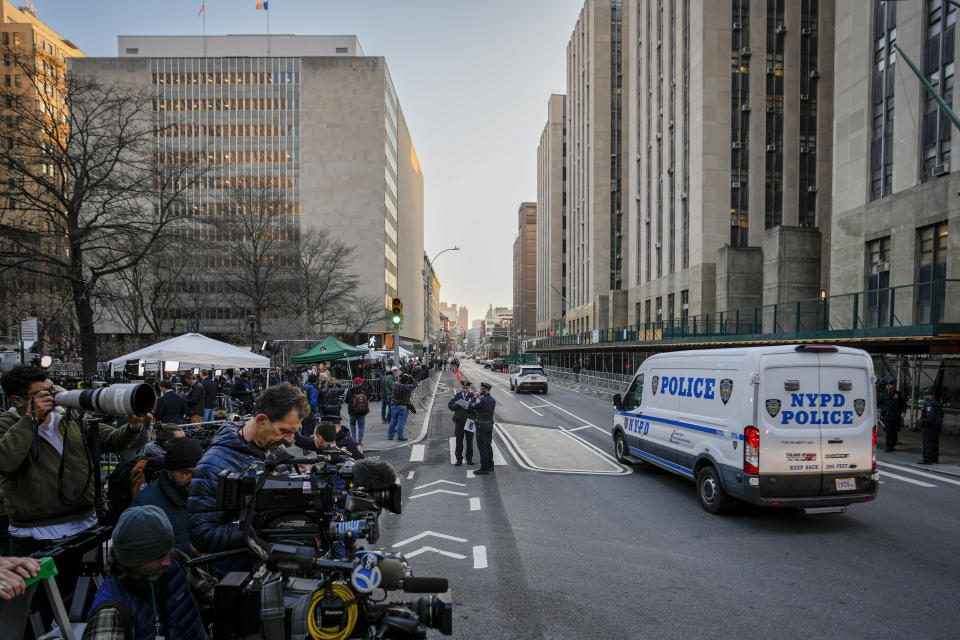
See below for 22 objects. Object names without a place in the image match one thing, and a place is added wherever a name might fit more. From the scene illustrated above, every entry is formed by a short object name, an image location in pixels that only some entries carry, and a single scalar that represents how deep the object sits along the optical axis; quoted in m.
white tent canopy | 13.12
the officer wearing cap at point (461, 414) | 10.55
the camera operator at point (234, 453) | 2.79
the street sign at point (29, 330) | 11.16
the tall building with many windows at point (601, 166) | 63.12
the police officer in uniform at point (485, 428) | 9.98
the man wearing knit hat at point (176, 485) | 3.40
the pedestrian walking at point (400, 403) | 13.85
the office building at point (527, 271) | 145.12
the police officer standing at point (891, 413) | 12.73
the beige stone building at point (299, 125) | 68.44
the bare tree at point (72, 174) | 12.70
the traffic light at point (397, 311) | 14.55
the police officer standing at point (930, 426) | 10.71
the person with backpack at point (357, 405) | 11.66
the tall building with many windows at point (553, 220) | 92.81
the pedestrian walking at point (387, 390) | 16.95
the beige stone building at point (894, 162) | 17.39
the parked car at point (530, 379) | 30.97
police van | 6.55
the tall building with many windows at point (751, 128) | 35.44
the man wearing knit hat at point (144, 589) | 2.34
